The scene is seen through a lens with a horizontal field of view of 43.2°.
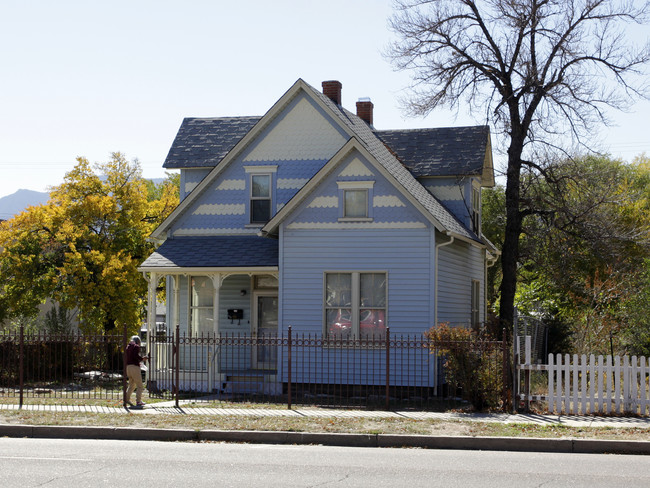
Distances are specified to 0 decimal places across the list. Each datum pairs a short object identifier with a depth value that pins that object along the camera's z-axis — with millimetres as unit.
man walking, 17672
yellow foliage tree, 28297
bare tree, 23641
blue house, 20484
